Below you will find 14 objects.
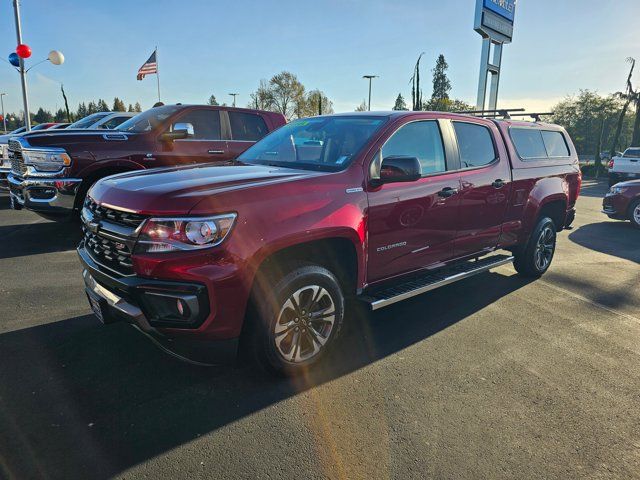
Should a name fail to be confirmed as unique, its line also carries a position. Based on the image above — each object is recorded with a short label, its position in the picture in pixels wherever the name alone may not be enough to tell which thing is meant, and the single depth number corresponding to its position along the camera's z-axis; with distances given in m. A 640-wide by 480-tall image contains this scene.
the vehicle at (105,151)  5.88
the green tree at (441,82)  72.56
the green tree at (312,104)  74.29
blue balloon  15.84
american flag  21.30
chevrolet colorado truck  2.57
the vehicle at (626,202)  9.78
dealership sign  15.59
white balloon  16.77
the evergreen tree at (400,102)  72.00
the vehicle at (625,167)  17.41
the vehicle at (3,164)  9.51
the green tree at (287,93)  74.31
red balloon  15.38
